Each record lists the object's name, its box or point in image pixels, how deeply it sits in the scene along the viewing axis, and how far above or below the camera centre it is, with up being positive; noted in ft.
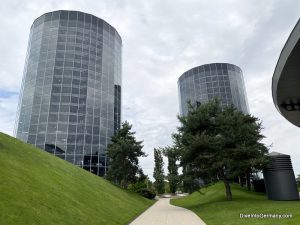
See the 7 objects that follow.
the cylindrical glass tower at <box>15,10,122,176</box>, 154.51 +65.96
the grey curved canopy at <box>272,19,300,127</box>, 23.57 +12.33
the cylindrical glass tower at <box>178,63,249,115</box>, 239.05 +97.08
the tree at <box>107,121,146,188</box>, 126.00 +15.66
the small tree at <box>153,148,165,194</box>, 248.18 +13.12
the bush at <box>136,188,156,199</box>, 165.58 -0.67
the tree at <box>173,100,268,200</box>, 83.41 +14.52
